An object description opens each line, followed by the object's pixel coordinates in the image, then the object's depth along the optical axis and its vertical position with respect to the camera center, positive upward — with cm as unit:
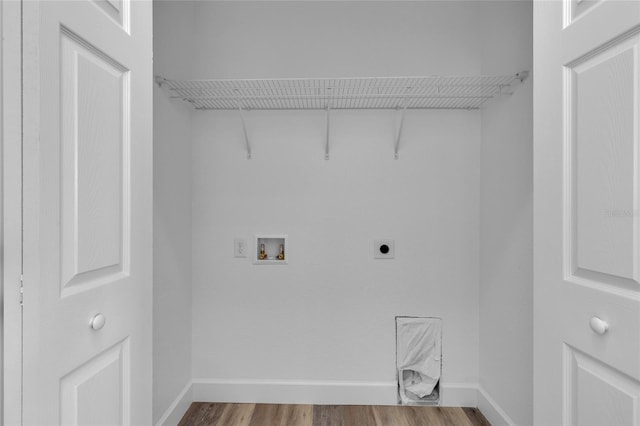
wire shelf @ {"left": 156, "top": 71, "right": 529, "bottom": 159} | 205 +67
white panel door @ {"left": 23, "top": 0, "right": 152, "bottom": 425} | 67 +0
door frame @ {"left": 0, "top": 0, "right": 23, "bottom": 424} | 65 +1
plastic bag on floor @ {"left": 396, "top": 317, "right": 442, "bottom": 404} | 221 -82
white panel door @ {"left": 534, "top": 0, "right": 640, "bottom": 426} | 75 +0
